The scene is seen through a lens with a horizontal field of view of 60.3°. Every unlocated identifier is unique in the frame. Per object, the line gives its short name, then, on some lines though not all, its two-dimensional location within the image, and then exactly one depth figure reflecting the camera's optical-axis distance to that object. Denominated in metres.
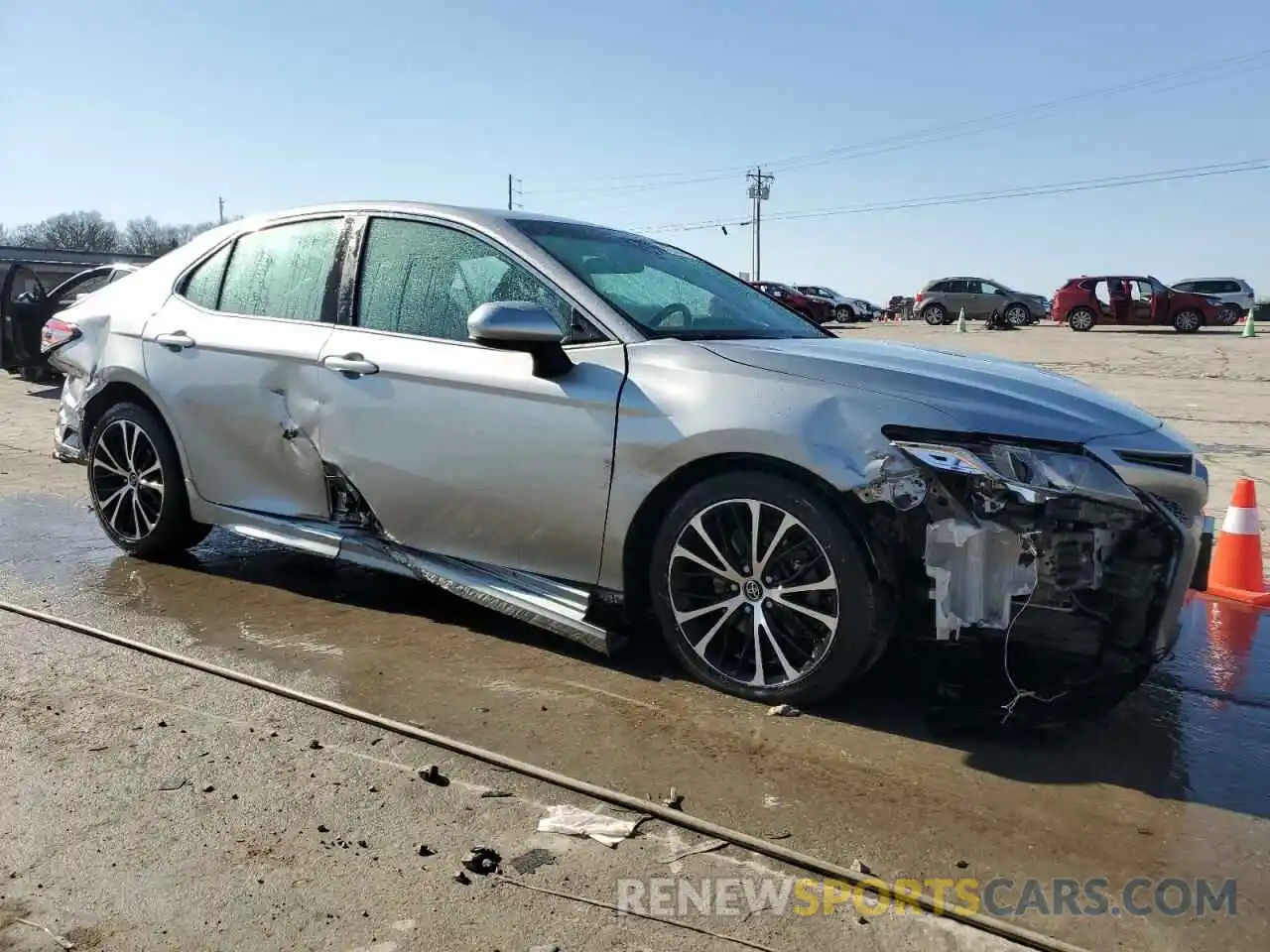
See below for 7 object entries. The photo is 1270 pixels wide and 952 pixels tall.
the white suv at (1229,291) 31.95
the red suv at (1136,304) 29.44
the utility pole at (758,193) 81.06
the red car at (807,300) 39.12
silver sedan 3.08
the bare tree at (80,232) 92.38
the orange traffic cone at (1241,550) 4.95
